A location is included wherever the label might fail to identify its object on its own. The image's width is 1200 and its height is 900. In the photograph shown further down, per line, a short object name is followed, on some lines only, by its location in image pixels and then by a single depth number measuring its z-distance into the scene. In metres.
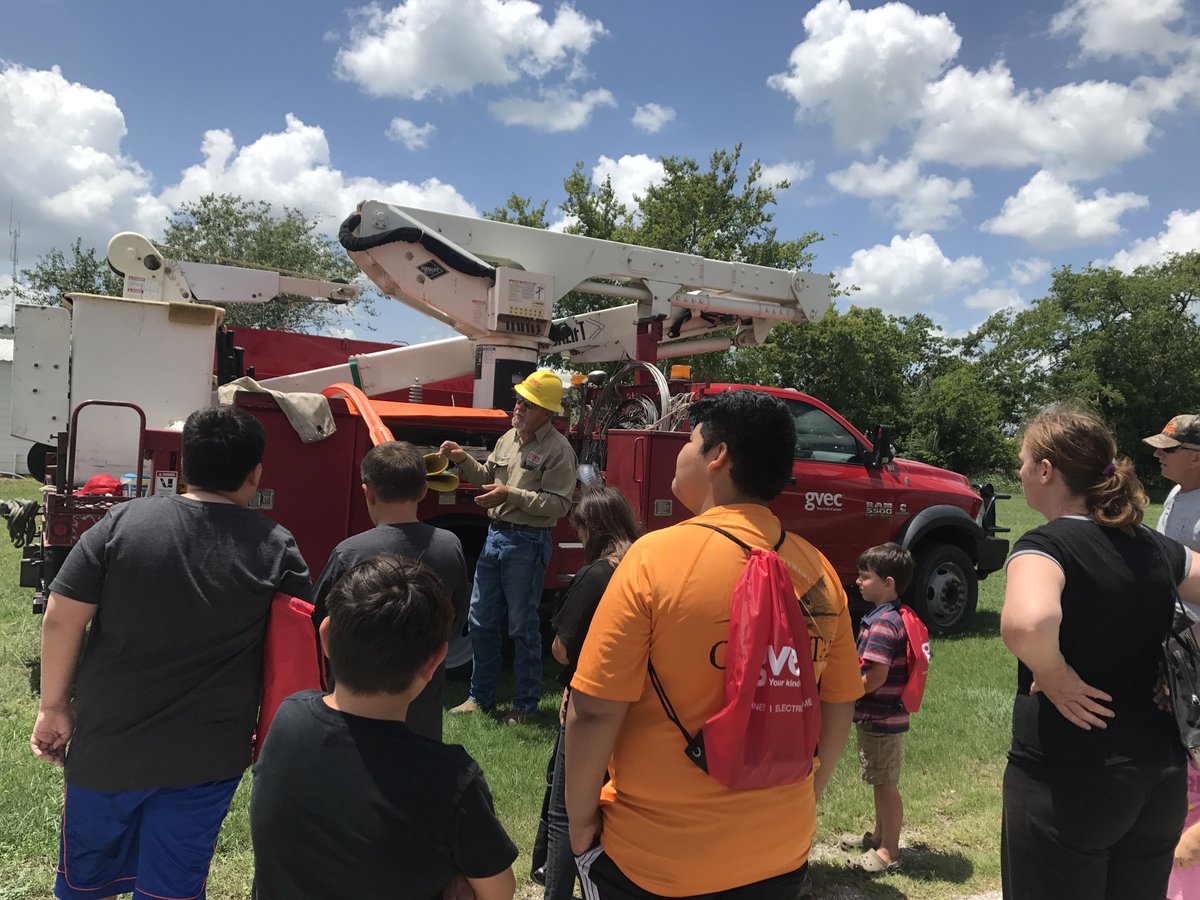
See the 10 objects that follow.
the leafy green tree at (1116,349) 45.22
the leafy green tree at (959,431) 40.38
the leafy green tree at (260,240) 32.28
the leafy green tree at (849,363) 33.88
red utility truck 4.65
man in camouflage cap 3.58
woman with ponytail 1.98
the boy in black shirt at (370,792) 1.45
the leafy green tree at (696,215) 24.55
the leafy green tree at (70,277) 31.75
